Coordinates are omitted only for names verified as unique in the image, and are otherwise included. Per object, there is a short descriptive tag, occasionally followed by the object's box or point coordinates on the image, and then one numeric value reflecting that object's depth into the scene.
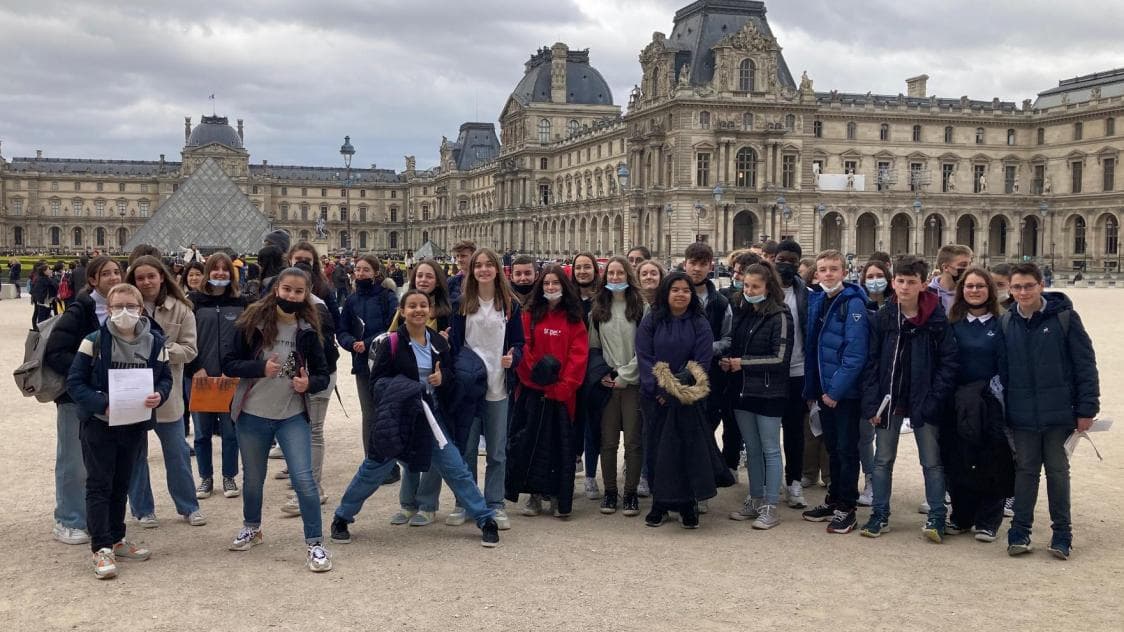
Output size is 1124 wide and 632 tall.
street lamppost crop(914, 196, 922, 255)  57.56
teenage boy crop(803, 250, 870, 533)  7.05
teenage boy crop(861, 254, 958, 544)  6.75
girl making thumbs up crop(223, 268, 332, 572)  6.25
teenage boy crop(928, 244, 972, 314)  7.89
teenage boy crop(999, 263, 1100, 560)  6.38
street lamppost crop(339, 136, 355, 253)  36.17
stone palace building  55.78
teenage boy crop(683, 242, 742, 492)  7.54
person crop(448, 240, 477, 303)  8.32
